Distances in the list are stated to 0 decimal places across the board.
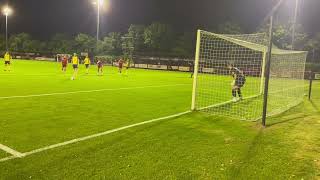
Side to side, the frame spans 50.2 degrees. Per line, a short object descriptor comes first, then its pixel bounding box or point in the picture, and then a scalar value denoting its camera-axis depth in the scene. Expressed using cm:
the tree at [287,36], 5000
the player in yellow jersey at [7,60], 3133
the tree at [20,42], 9156
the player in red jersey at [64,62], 3014
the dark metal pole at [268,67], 944
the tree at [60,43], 8344
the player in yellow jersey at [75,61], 2625
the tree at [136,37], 7181
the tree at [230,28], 6053
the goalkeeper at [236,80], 1489
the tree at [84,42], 7844
